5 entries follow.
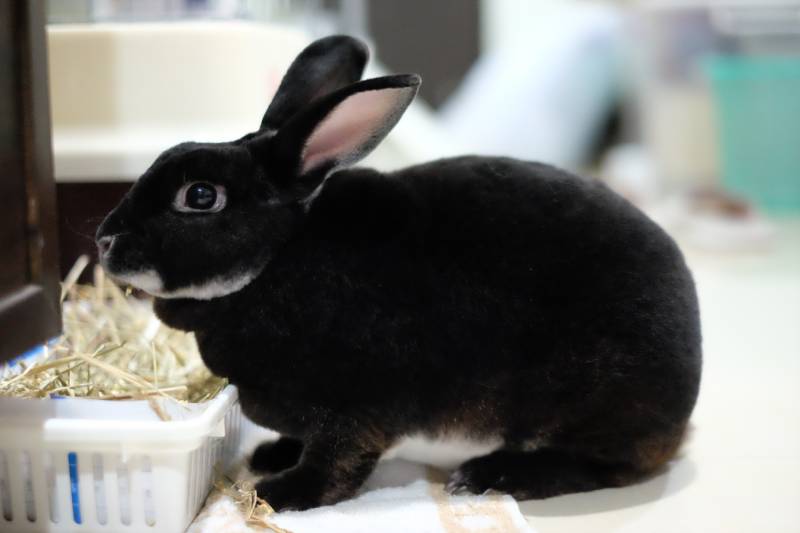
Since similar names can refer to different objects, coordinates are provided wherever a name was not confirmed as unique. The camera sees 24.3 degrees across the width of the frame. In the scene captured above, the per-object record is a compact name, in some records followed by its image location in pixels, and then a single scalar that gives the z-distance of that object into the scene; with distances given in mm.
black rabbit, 1022
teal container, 2861
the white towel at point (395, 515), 1024
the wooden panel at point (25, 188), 998
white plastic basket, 982
